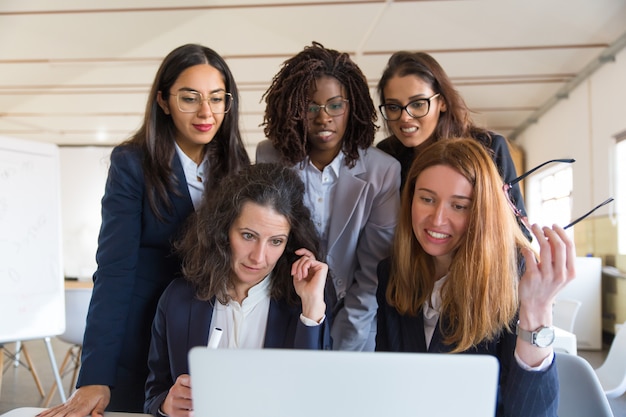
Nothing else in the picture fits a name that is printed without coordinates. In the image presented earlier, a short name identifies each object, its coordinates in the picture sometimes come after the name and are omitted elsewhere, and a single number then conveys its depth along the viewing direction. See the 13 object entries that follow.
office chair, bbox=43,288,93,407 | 3.64
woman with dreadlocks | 1.69
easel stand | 3.18
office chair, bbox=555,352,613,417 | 1.41
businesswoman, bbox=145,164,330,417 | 1.45
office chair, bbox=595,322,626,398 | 2.48
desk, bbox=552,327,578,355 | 2.33
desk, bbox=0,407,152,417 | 1.28
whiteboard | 2.82
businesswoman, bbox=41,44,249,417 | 1.55
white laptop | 0.70
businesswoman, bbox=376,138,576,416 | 1.15
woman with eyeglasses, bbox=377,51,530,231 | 1.90
